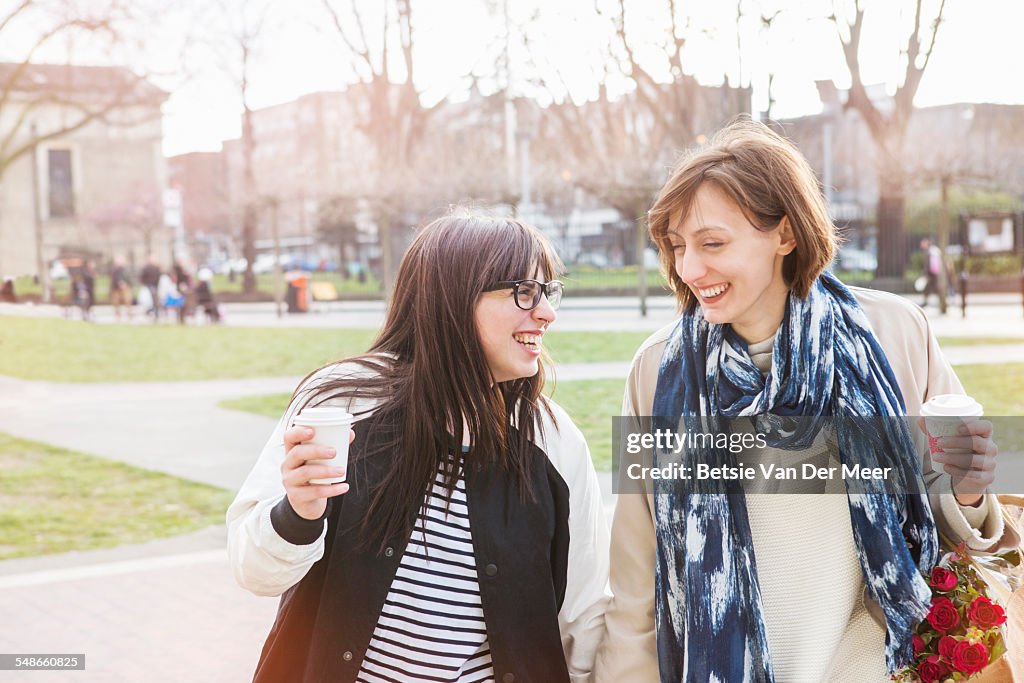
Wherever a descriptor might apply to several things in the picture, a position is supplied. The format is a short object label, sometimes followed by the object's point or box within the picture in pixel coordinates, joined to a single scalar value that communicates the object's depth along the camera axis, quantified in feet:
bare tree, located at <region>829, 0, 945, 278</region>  58.45
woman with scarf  6.84
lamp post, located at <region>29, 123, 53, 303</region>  52.44
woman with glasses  6.80
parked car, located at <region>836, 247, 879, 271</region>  84.53
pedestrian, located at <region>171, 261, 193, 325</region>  78.54
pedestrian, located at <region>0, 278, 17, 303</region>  48.57
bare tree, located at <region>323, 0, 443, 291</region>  62.85
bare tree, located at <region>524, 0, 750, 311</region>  59.47
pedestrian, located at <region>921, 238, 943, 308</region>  69.15
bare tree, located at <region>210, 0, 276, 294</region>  55.47
